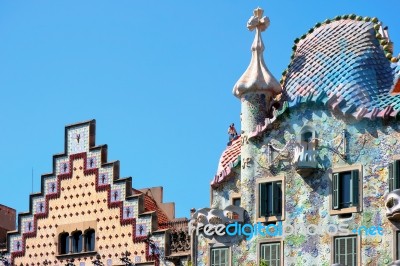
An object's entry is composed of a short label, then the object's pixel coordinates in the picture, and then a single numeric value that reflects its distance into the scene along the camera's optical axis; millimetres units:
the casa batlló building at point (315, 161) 40281
